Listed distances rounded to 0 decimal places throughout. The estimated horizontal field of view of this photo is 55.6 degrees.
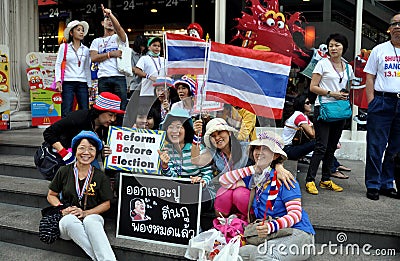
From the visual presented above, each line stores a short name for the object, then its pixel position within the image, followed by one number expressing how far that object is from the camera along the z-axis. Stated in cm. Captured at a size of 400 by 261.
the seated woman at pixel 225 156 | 295
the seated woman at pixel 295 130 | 441
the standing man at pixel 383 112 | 370
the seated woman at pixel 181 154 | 309
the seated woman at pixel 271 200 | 261
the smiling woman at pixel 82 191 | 298
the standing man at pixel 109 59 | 469
